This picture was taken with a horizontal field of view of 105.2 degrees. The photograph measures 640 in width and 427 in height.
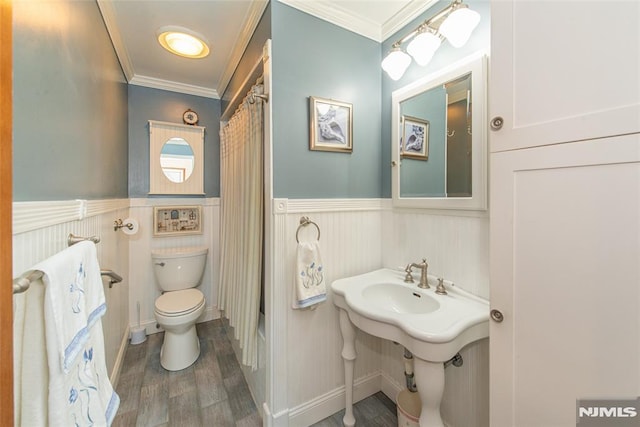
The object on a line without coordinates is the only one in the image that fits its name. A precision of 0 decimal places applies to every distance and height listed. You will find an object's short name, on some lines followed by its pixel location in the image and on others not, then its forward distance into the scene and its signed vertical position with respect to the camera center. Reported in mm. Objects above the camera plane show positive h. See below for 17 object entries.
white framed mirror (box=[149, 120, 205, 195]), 2367 +530
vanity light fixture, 1058 +836
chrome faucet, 1326 -344
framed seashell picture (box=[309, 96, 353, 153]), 1420 +519
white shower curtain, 1487 -107
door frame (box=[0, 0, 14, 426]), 380 -13
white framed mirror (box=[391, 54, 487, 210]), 1153 +390
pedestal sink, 927 -482
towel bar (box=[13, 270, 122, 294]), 512 -158
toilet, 1850 -734
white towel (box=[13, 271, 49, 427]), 573 -358
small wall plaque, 2395 -90
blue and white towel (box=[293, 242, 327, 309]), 1323 -366
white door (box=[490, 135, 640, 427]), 580 -182
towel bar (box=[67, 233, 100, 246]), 976 -114
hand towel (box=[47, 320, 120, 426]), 585 -502
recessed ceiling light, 1586 +1176
